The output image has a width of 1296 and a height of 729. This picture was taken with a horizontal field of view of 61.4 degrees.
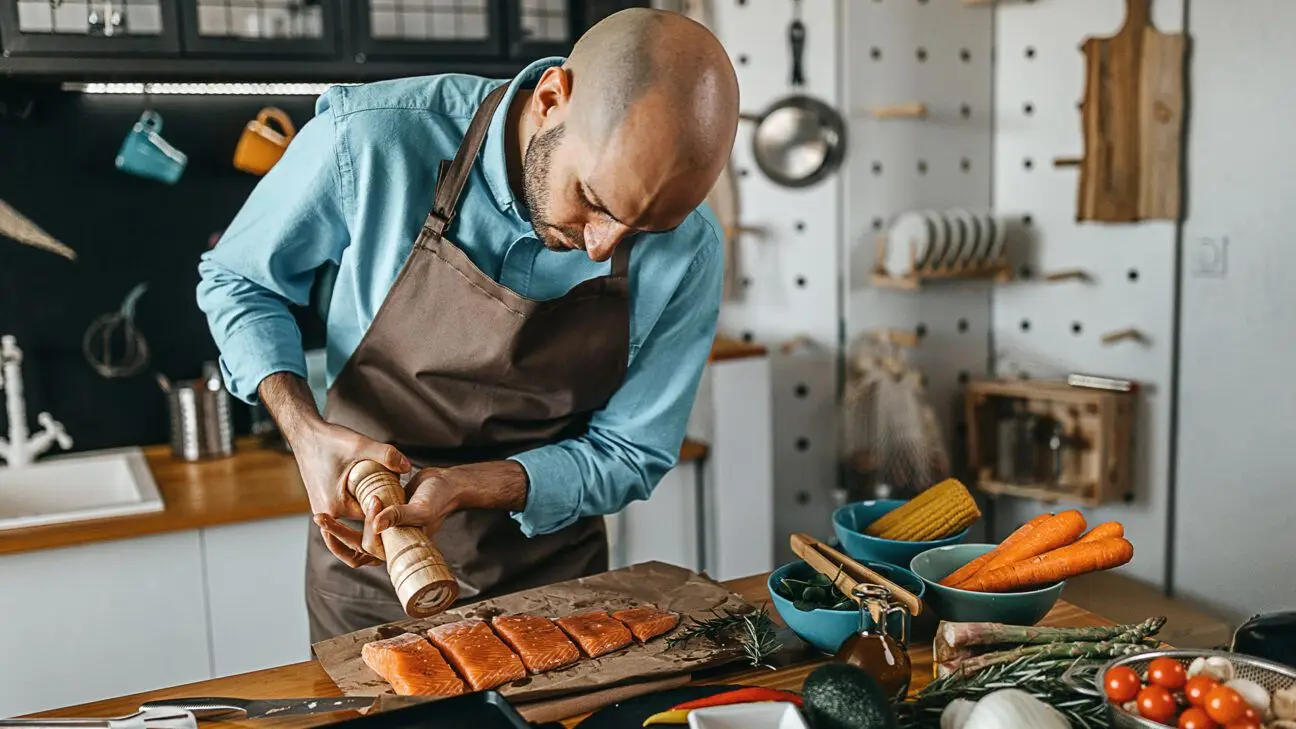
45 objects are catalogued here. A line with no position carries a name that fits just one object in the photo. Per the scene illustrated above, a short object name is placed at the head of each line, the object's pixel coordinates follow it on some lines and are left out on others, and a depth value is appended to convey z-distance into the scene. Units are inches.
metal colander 40.6
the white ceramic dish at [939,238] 120.5
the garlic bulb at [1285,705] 38.9
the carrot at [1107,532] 52.4
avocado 38.1
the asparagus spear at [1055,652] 45.1
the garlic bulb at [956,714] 40.3
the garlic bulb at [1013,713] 38.3
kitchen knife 44.0
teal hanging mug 103.1
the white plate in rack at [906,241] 119.3
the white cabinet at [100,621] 83.5
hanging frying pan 118.3
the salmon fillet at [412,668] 45.8
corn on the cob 56.7
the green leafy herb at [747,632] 49.3
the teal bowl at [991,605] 49.5
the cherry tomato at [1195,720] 36.9
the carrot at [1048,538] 51.8
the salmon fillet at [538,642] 48.1
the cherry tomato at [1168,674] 39.6
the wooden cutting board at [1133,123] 110.4
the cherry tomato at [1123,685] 39.2
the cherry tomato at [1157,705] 37.9
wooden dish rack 119.6
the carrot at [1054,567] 50.5
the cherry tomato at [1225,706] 37.0
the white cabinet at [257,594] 89.2
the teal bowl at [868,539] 56.0
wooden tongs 47.9
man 56.1
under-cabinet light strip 103.9
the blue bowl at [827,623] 47.3
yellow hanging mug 104.5
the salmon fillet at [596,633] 49.3
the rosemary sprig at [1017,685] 41.8
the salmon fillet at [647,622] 50.9
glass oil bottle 43.3
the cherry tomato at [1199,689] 38.1
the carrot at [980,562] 52.0
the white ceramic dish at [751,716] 38.6
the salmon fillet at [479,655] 46.4
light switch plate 109.0
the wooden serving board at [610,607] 46.8
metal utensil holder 105.6
